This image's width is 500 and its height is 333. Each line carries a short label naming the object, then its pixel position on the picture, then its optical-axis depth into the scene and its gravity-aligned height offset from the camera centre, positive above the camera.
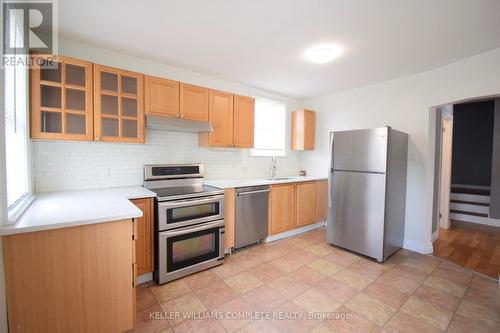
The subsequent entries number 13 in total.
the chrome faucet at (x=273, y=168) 4.25 -0.18
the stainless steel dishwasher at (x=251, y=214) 3.05 -0.81
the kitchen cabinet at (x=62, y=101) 2.03 +0.55
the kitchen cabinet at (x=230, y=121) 3.16 +0.58
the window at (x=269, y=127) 4.14 +0.64
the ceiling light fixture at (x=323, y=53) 2.48 +1.28
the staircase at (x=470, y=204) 4.63 -0.93
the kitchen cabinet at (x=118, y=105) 2.33 +0.59
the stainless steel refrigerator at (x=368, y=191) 2.82 -0.42
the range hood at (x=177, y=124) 2.59 +0.43
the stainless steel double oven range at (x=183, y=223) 2.30 -0.73
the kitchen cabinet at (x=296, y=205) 3.48 -0.78
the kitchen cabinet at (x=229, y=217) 2.94 -0.80
